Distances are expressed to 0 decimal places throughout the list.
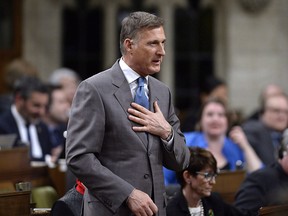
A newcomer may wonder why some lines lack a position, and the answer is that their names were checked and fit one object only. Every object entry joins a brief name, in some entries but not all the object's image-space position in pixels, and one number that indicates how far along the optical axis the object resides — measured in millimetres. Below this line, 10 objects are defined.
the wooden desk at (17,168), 15007
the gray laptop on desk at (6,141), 15692
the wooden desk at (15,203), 10713
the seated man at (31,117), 17599
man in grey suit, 9893
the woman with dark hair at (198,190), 12439
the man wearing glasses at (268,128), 18669
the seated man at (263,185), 13514
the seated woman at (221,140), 17232
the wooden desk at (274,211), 10021
